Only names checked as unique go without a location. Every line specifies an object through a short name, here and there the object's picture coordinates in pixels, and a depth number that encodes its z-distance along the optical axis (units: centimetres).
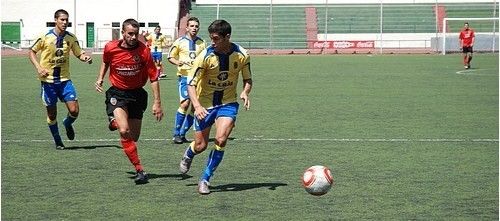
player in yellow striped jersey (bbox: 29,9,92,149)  1426
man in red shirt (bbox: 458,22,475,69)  3891
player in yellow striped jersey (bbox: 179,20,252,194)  1034
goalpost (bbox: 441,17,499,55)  5896
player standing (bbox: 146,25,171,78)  3341
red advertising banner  6294
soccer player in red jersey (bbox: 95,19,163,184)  1138
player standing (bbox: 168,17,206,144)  1492
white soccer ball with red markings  975
